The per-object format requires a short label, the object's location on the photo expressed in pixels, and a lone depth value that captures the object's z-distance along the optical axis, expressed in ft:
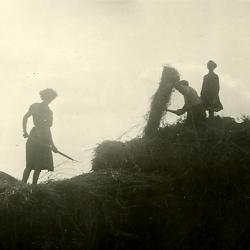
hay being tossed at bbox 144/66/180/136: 34.32
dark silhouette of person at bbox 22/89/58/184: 32.48
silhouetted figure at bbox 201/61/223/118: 35.17
